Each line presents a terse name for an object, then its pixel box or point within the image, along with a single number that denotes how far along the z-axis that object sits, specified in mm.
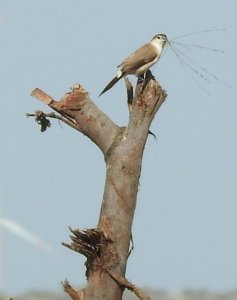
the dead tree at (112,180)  14844
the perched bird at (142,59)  16828
